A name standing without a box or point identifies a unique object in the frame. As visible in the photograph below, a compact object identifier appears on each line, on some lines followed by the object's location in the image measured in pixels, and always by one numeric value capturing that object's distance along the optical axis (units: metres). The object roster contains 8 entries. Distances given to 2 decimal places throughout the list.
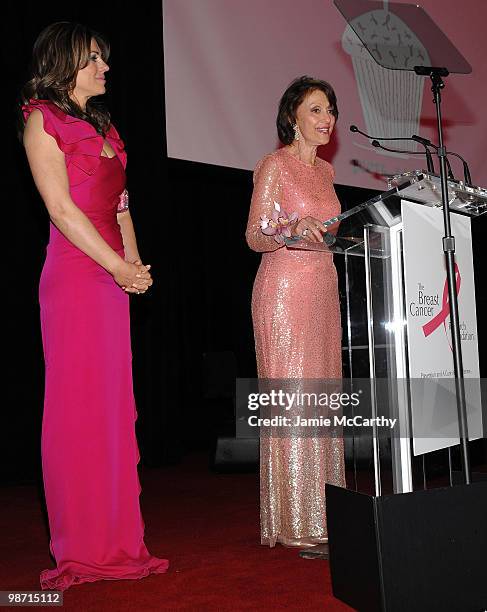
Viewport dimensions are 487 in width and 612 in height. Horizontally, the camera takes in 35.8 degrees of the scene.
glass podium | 1.91
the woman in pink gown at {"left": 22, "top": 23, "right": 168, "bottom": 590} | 2.25
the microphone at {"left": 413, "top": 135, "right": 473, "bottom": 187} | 2.02
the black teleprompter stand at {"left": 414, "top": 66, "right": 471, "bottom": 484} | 1.78
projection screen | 4.61
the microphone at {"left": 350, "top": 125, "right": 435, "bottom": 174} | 2.01
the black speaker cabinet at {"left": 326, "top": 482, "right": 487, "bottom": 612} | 1.60
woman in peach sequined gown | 2.68
